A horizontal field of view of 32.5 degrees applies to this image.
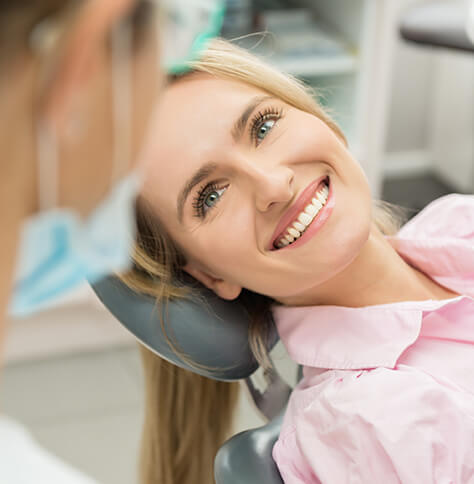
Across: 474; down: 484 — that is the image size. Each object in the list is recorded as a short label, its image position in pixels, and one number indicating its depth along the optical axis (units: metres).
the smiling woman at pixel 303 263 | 0.92
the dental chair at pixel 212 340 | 0.99
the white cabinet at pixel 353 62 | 2.35
